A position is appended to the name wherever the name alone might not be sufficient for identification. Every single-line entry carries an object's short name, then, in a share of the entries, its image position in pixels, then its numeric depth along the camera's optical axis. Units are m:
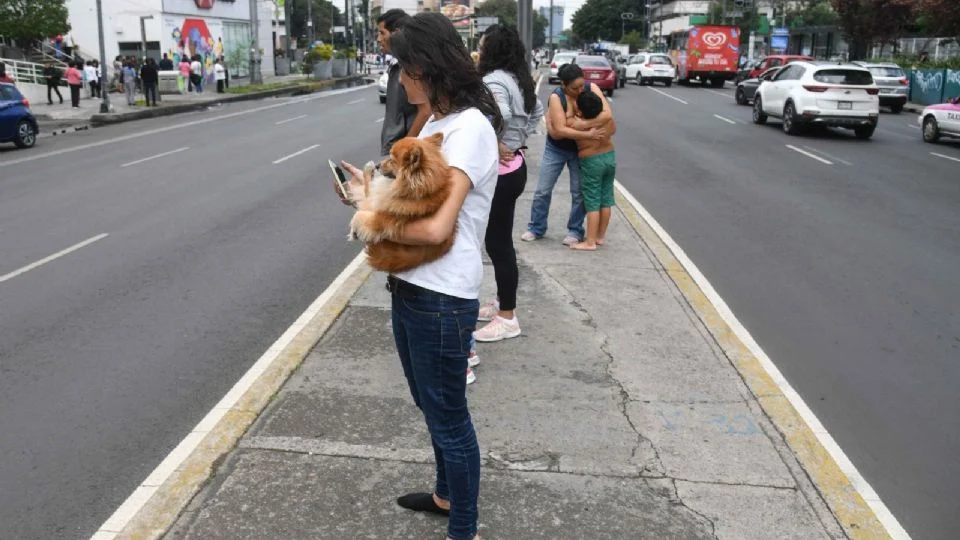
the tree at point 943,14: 28.47
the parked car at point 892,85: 28.33
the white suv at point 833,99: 19.23
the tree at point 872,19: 38.25
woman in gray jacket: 5.35
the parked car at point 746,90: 27.76
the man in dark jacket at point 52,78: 31.19
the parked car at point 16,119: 18.52
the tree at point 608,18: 125.88
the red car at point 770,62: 32.22
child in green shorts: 7.64
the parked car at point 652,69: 41.53
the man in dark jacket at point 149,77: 30.47
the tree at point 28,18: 30.16
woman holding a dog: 2.96
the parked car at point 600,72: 32.59
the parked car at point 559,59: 39.93
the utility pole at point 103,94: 27.12
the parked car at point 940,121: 18.69
